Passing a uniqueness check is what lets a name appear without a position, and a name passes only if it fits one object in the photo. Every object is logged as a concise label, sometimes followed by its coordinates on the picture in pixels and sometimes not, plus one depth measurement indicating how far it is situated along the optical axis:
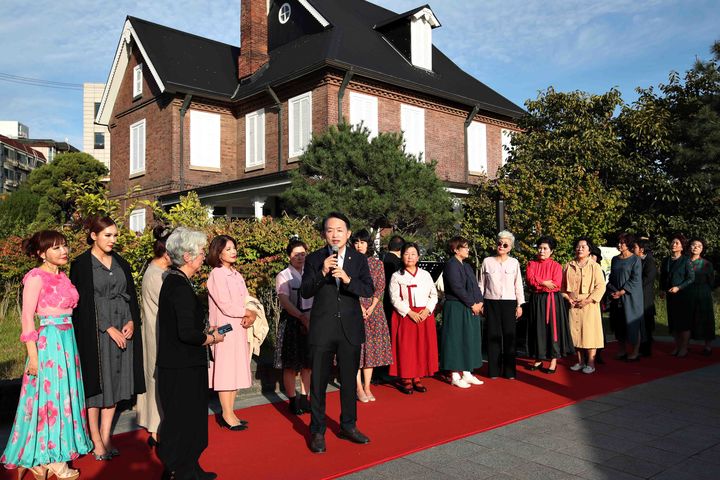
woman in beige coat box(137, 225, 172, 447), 5.07
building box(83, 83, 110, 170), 68.31
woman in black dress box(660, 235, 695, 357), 9.41
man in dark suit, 4.96
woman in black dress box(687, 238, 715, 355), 9.46
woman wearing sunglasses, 7.95
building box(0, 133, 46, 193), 88.44
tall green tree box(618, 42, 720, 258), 15.41
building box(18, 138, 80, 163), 103.22
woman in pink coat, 5.37
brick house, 19.52
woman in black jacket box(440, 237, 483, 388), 7.48
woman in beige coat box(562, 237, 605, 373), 8.27
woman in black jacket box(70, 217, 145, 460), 4.74
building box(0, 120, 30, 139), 109.44
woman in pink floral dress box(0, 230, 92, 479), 4.29
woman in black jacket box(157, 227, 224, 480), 4.00
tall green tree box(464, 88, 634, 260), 12.44
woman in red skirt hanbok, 7.14
